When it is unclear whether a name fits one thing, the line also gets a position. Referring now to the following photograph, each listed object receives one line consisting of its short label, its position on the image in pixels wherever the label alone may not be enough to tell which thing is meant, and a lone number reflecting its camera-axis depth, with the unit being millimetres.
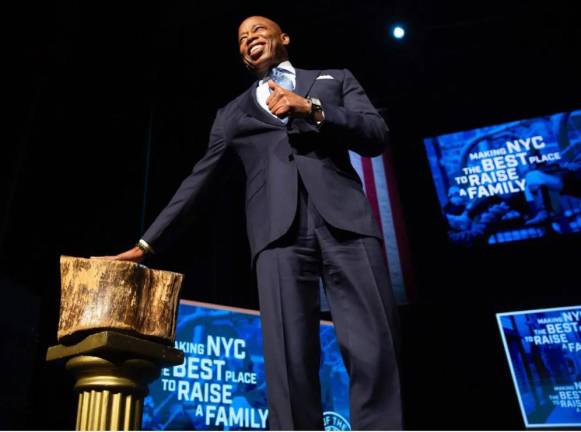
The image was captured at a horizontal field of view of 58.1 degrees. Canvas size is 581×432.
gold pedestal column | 1096
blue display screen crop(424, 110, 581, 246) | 5156
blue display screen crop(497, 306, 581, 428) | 4500
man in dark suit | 1140
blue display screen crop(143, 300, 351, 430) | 3725
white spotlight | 4735
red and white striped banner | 5164
